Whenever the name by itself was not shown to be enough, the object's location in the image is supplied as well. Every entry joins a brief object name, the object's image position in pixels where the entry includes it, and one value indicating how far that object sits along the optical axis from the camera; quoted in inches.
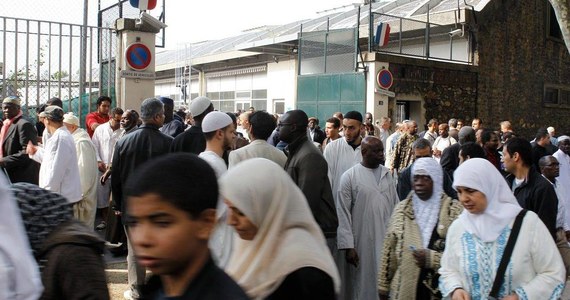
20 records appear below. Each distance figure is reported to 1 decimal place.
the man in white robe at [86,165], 306.2
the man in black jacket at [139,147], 238.1
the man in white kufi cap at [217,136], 191.3
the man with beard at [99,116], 389.1
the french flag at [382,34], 661.3
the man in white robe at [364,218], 218.5
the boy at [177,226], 67.2
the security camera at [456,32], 745.9
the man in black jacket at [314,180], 198.5
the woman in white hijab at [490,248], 137.6
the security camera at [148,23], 396.8
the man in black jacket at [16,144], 282.0
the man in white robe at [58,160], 255.1
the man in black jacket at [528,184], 197.2
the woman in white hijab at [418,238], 169.8
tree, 426.0
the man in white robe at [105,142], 374.9
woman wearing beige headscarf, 93.9
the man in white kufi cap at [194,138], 236.1
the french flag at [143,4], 401.4
